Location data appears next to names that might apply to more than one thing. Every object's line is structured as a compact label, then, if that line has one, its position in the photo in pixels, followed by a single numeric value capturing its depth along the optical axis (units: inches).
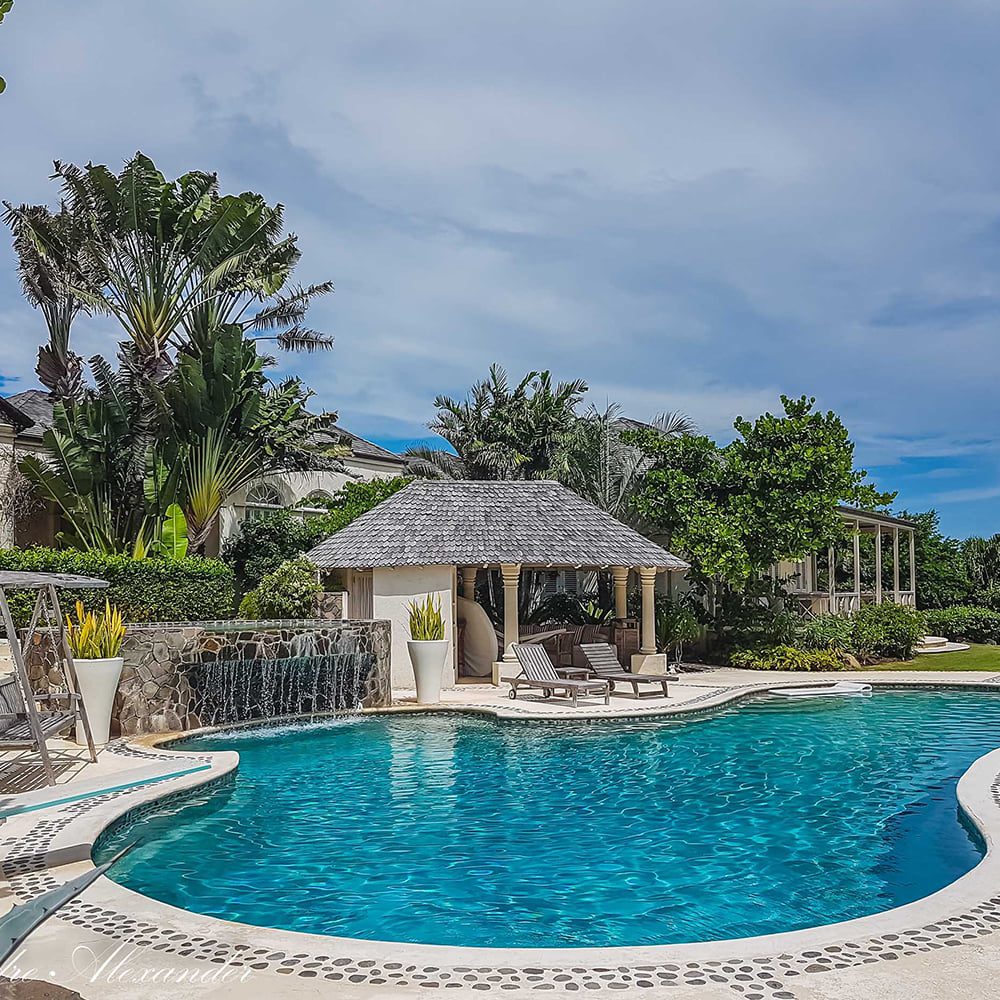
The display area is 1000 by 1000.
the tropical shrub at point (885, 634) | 997.8
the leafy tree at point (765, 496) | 922.1
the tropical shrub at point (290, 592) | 797.2
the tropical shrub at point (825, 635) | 970.7
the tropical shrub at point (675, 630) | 949.8
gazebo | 784.3
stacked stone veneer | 544.7
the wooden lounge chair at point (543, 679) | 695.1
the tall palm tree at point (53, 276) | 1011.3
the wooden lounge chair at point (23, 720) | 377.1
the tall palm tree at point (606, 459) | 1071.6
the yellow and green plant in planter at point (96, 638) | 513.7
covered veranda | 1178.0
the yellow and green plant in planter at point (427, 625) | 705.0
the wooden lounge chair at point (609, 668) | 721.6
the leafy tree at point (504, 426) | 1224.2
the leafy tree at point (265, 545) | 1106.1
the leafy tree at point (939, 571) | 1432.1
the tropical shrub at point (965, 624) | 1223.5
